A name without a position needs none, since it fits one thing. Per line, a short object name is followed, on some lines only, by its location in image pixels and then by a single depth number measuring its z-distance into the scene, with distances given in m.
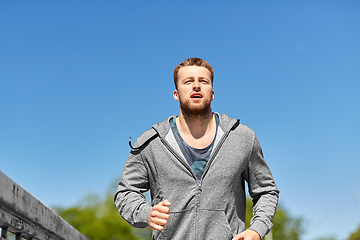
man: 3.12
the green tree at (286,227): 50.34
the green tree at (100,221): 44.19
